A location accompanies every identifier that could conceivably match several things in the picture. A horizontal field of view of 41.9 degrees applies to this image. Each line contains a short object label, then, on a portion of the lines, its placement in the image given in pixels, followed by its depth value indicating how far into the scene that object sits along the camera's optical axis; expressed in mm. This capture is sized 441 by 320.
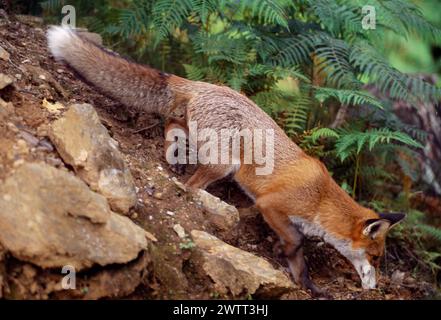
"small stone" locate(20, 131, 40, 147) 4441
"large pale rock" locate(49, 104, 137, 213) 4422
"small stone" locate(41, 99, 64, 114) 5082
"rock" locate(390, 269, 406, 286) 6070
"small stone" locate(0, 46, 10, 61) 5302
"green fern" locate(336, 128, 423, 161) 6219
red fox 5516
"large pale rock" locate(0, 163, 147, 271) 3830
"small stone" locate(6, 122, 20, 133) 4453
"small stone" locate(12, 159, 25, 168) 4125
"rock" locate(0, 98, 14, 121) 4530
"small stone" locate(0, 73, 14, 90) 4755
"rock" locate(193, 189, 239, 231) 5340
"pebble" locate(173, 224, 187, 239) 4785
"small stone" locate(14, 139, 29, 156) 4285
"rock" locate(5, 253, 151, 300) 3803
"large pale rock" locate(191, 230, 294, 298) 4547
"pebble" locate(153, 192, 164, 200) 5098
